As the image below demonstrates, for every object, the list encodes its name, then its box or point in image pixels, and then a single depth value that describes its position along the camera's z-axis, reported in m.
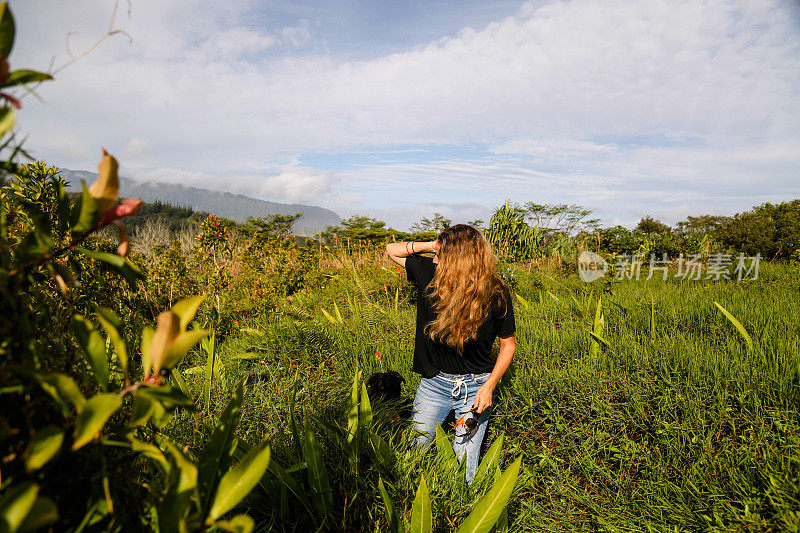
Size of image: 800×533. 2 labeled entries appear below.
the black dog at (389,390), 2.70
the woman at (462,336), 2.39
